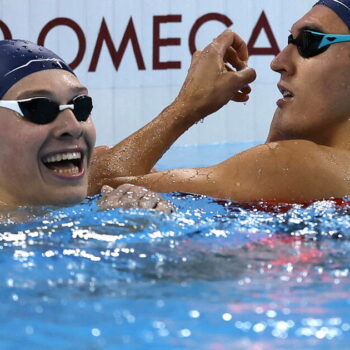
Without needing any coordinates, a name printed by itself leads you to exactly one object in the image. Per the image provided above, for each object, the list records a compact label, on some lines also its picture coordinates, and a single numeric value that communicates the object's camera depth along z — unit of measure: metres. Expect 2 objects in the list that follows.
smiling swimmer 5.61
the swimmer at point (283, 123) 6.21
